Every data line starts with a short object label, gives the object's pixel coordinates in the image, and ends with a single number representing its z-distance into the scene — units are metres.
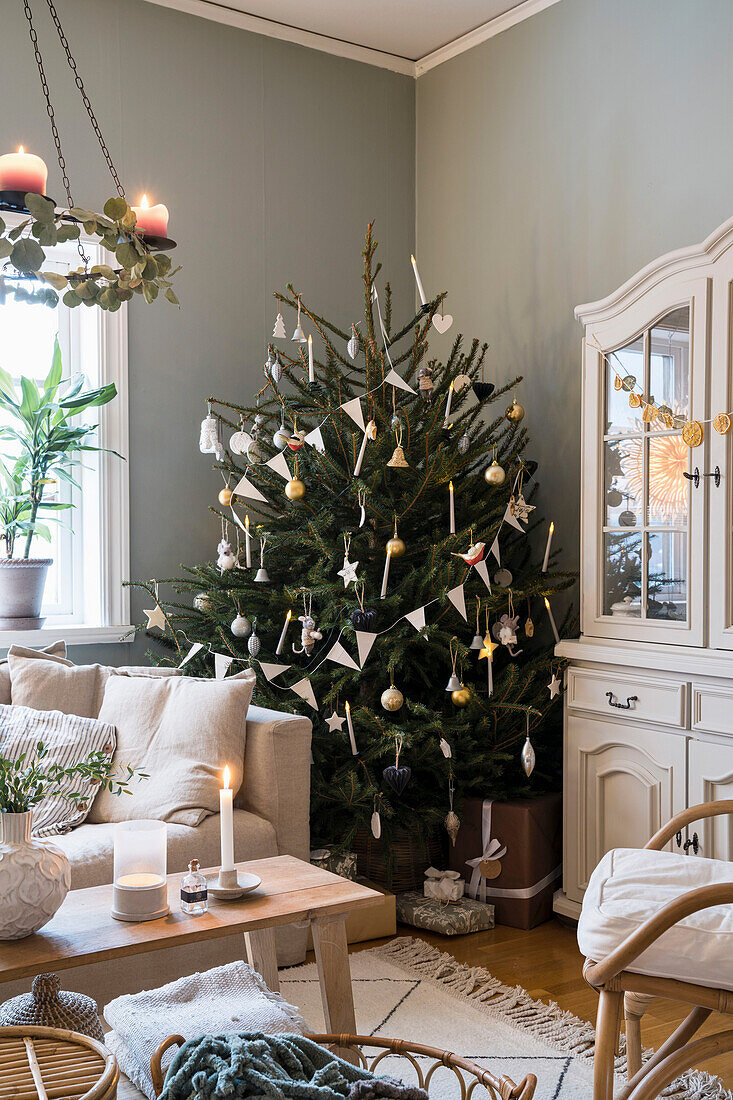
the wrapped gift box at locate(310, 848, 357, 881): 2.97
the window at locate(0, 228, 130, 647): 3.51
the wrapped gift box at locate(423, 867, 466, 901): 3.03
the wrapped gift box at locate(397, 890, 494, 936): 2.92
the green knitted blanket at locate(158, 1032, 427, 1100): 1.08
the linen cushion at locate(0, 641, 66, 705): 2.86
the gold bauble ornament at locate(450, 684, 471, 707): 2.92
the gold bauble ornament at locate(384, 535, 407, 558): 2.90
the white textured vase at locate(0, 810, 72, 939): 1.54
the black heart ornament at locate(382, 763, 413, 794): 2.80
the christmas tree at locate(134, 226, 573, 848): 2.95
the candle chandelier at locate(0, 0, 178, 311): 1.46
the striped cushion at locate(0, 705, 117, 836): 2.57
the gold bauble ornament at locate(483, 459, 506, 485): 3.07
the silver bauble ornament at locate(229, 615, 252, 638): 3.04
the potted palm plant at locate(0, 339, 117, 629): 3.23
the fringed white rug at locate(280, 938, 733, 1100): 2.10
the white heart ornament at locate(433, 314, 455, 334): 2.98
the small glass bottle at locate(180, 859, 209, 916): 1.71
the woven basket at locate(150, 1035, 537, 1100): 1.15
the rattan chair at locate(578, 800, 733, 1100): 1.58
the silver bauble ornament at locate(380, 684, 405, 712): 2.84
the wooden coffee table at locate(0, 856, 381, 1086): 1.55
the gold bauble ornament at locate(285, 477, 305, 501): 3.03
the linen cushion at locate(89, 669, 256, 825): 2.58
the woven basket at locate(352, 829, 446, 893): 3.14
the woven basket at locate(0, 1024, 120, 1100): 1.16
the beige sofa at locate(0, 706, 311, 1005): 2.29
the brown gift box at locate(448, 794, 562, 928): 3.02
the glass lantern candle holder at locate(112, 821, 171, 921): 1.67
